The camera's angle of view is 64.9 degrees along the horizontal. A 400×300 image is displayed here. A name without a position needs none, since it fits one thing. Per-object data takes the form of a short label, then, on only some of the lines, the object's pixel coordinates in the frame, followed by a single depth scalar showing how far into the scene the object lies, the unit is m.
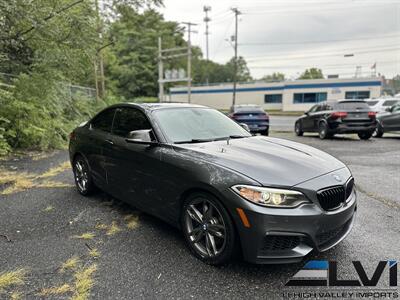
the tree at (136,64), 48.37
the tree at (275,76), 112.44
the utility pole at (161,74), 35.85
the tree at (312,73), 95.09
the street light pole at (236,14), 40.72
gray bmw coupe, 2.64
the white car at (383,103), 17.31
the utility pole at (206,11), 58.66
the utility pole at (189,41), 35.62
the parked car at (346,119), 11.73
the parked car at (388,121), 12.54
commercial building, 39.47
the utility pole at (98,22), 9.81
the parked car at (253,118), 13.19
